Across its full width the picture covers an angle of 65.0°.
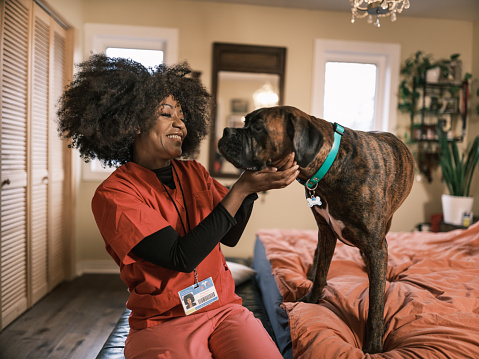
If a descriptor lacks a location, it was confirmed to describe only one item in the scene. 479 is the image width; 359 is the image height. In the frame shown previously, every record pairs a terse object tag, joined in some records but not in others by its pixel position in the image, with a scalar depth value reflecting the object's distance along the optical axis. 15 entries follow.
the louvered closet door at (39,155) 2.89
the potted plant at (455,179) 3.73
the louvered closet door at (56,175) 3.26
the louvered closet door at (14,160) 2.47
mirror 3.95
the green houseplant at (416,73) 4.05
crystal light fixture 2.36
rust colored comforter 1.16
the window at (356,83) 4.05
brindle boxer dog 1.10
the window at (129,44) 3.84
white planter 3.73
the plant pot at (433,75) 4.02
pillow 2.23
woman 1.16
